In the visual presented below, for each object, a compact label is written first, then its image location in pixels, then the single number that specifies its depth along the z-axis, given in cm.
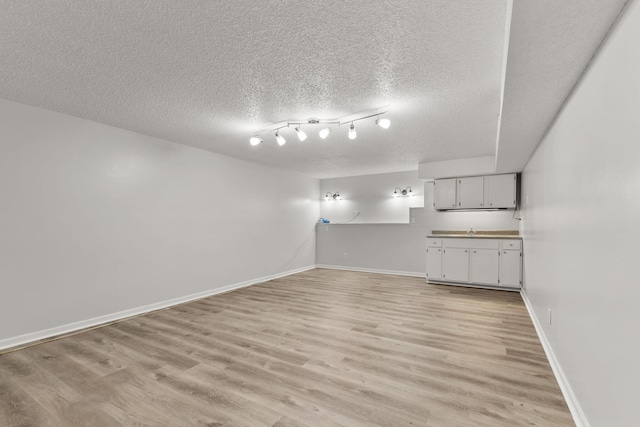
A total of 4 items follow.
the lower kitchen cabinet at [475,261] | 495
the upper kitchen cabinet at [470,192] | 545
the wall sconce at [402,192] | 662
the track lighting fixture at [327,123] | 312
